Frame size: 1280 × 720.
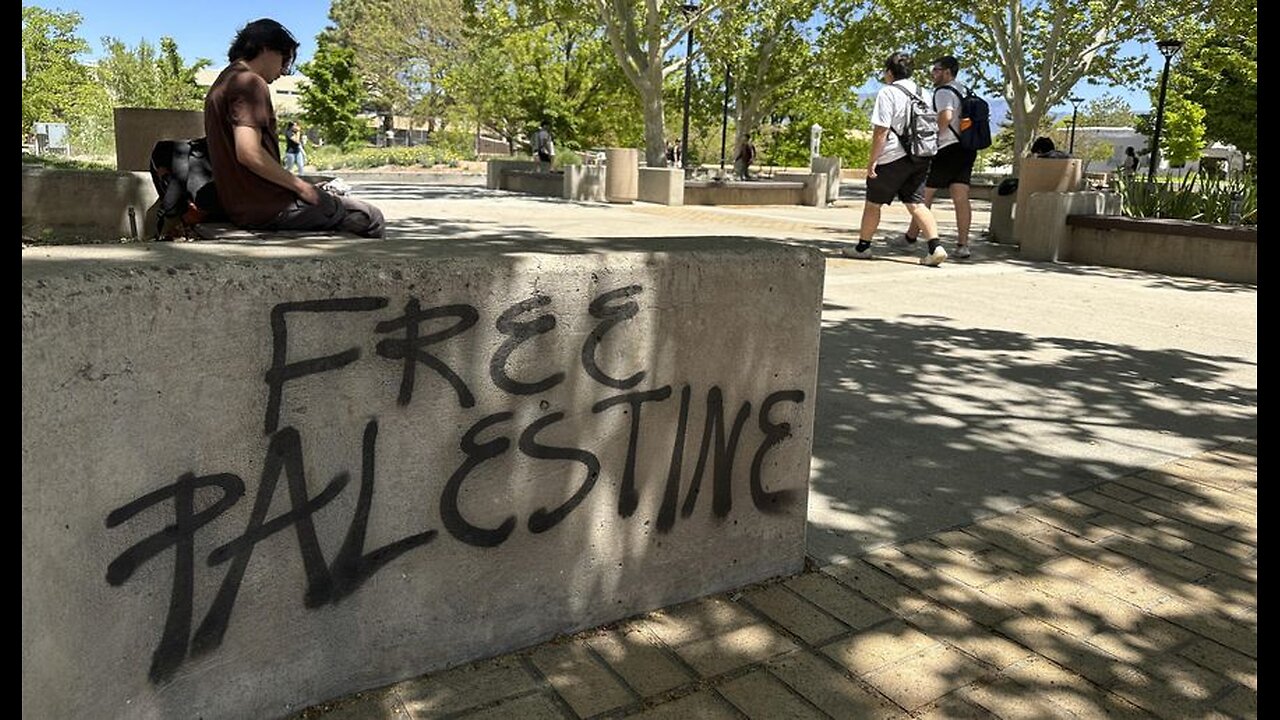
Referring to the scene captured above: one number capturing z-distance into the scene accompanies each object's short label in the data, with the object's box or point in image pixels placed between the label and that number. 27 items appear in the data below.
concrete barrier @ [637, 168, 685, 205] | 19.56
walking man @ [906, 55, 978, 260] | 9.66
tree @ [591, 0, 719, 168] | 20.34
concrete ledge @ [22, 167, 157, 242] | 7.73
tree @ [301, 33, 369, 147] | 51.22
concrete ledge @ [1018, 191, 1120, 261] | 10.65
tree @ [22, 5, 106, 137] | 26.16
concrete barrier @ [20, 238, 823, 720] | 1.79
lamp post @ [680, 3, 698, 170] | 22.36
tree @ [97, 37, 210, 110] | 41.47
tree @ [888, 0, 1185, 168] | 23.44
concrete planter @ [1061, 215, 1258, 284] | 9.47
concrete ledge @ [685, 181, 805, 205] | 20.31
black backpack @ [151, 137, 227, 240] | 4.36
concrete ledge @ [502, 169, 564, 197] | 21.25
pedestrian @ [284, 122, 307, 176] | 23.73
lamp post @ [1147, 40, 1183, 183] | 25.09
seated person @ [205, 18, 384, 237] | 3.64
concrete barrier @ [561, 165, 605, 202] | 19.77
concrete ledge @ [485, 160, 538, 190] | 24.16
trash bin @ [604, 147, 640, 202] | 19.81
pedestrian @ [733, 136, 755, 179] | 29.47
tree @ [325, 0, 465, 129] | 52.03
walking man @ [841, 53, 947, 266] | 9.08
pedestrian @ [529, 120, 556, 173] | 24.20
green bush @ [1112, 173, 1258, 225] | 10.41
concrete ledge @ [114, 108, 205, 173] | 9.63
